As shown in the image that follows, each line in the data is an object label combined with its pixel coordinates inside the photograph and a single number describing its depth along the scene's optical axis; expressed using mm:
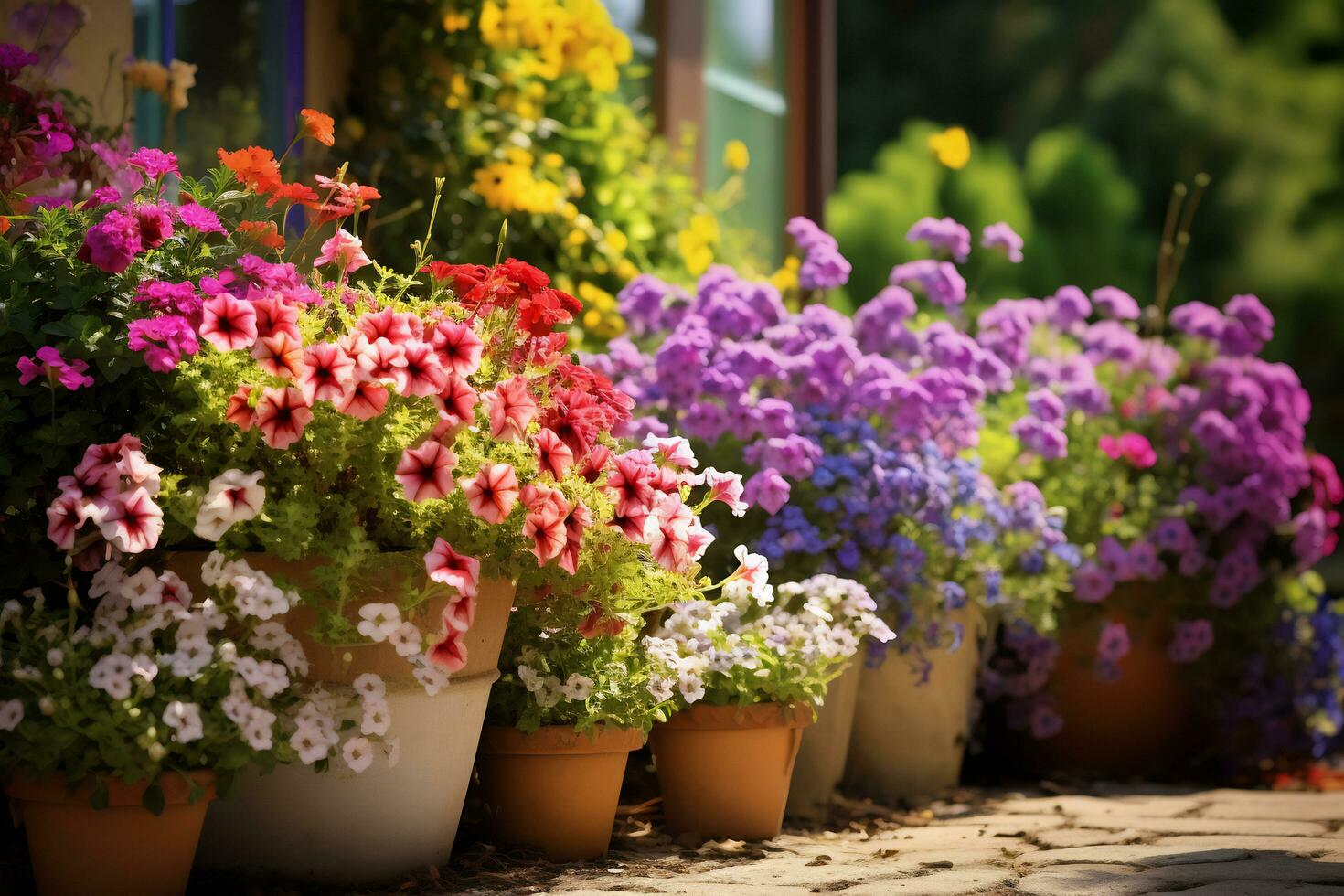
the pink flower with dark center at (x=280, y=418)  2266
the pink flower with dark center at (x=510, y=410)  2408
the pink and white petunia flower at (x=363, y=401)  2285
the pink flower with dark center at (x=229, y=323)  2262
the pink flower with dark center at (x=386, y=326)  2355
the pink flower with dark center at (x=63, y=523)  2229
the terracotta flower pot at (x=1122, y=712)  4547
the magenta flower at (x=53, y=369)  2246
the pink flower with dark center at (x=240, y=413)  2301
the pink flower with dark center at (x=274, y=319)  2320
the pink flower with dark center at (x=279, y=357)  2311
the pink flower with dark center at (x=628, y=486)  2586
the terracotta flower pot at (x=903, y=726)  3890
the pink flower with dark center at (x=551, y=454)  2424
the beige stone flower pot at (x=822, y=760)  3508
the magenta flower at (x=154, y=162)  2492
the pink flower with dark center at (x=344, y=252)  2617
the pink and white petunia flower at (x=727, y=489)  2906
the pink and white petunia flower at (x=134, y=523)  2201
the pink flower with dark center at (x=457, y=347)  2387
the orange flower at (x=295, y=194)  2584
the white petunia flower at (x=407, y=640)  2344
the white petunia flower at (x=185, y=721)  2188
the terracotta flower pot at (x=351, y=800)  2447
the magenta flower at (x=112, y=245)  2316
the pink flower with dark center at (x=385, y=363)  2289
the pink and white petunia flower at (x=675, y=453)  2857
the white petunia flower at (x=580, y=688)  2754
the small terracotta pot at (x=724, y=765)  3045
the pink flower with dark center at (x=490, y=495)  2334
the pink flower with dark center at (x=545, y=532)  2395
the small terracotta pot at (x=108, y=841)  2248
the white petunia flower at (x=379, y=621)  2312
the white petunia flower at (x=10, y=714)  2174
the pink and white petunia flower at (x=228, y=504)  2248
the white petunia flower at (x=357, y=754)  2359
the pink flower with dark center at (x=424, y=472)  2297
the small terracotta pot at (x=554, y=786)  2770
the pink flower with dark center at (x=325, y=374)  2268
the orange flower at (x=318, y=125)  2617
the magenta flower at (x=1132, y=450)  4469
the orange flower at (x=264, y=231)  2568
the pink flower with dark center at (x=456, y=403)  2346
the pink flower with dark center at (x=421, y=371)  2320
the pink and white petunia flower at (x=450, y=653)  2328
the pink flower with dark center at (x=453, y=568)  2273
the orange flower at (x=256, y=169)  2527
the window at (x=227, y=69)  3852
